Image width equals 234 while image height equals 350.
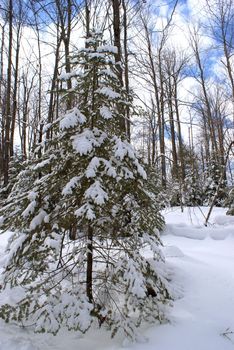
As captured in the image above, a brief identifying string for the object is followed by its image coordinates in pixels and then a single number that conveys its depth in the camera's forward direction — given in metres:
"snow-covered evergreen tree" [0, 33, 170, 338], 3.16
